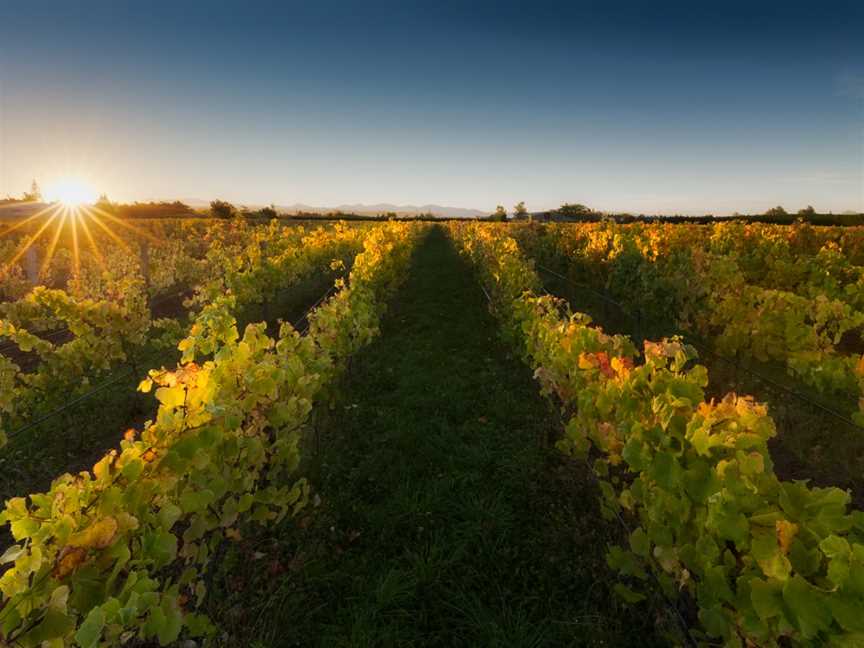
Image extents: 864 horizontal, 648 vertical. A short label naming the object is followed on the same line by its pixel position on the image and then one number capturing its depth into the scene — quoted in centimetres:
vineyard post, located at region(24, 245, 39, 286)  1558
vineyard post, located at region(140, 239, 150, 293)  1388
